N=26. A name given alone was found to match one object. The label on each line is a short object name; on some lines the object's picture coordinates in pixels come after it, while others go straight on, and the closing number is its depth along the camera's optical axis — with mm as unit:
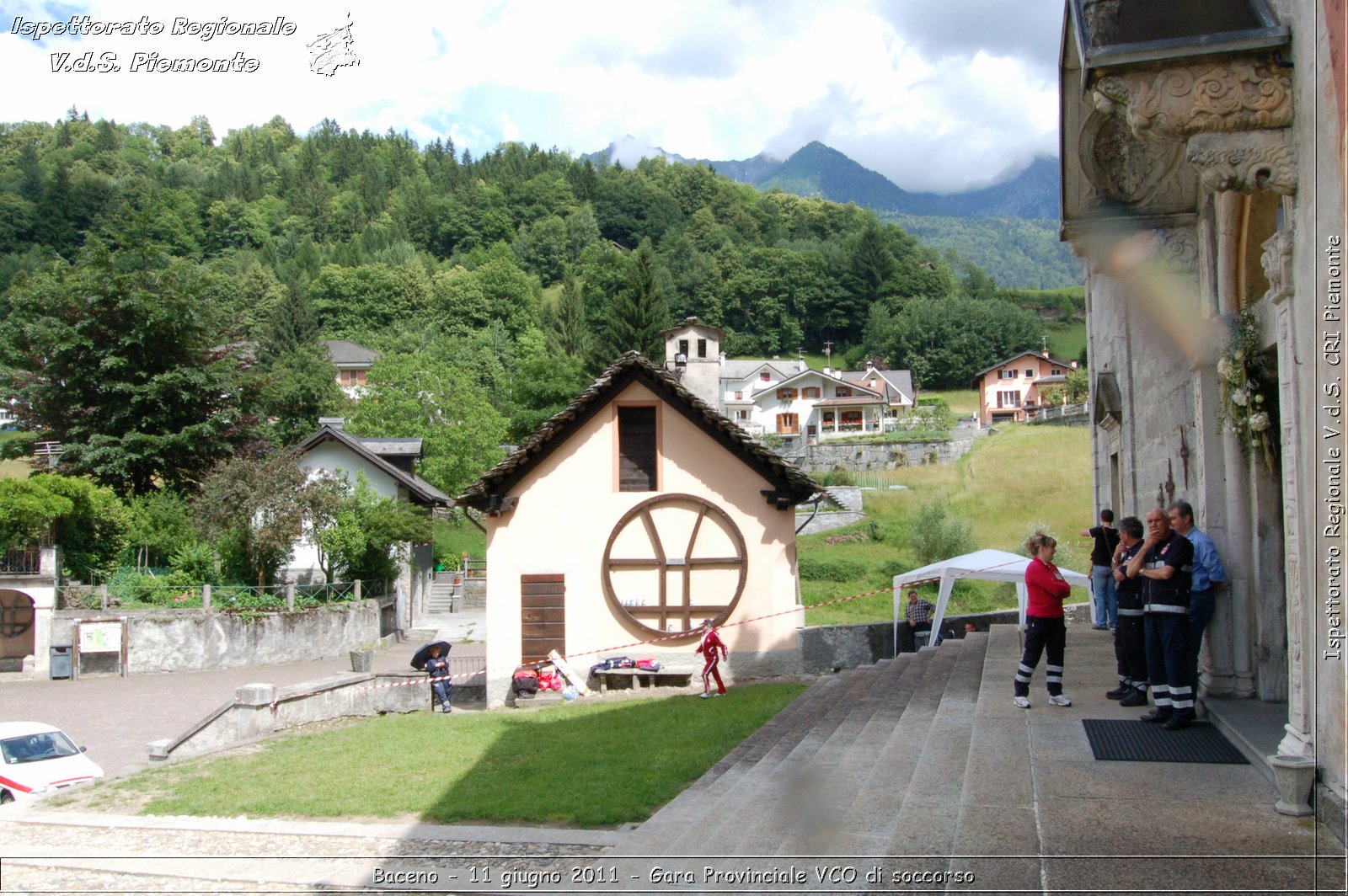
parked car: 12789
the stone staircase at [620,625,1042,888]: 5781
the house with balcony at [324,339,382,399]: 89188
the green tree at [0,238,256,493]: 33875
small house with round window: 18016
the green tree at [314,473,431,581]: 31172
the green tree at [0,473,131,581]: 25891
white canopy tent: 18188
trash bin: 24422
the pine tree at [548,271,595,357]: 85375
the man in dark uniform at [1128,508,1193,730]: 7438
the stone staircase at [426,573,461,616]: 39844
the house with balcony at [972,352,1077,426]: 92750
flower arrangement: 7141
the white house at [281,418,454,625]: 37312
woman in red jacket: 8822
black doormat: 6672
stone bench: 17422
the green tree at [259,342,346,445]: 63438
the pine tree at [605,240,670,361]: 71250
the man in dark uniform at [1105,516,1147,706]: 8625
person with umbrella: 17453
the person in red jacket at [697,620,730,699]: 16297
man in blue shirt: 8008
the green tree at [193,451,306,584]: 28820
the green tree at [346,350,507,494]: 49188
